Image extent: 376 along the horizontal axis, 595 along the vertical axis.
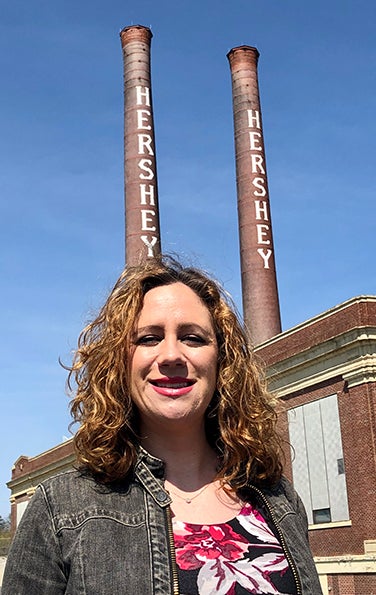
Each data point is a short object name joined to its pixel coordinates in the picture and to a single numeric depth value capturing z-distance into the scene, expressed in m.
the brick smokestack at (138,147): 29.75
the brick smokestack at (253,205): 28.83
